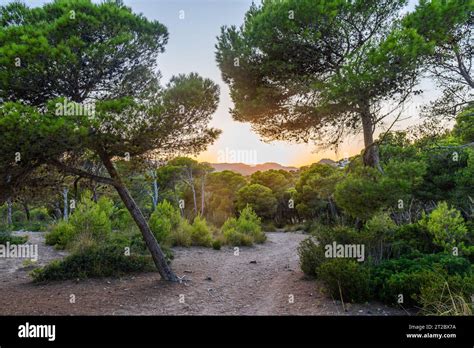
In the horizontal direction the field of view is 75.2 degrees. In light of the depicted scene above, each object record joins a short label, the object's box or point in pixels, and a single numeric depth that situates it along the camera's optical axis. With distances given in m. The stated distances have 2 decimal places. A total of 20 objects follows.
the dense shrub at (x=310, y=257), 6.48
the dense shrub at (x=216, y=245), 11.73
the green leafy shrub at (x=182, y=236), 11.63
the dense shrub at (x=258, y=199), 22.31
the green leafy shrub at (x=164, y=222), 9.95
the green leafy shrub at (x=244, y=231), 13.09
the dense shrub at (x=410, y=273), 4.46
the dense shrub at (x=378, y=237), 6.16
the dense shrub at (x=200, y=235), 12.17
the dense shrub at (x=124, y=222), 12.00
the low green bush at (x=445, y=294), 4.03
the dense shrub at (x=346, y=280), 4.75
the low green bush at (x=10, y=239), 11.17
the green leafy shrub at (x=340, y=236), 6.30
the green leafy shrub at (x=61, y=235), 10.09
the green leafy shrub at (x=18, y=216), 25.98
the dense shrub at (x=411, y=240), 6.20
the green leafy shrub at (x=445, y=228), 5.89
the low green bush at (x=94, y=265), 6.85
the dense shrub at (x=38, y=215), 26.61
